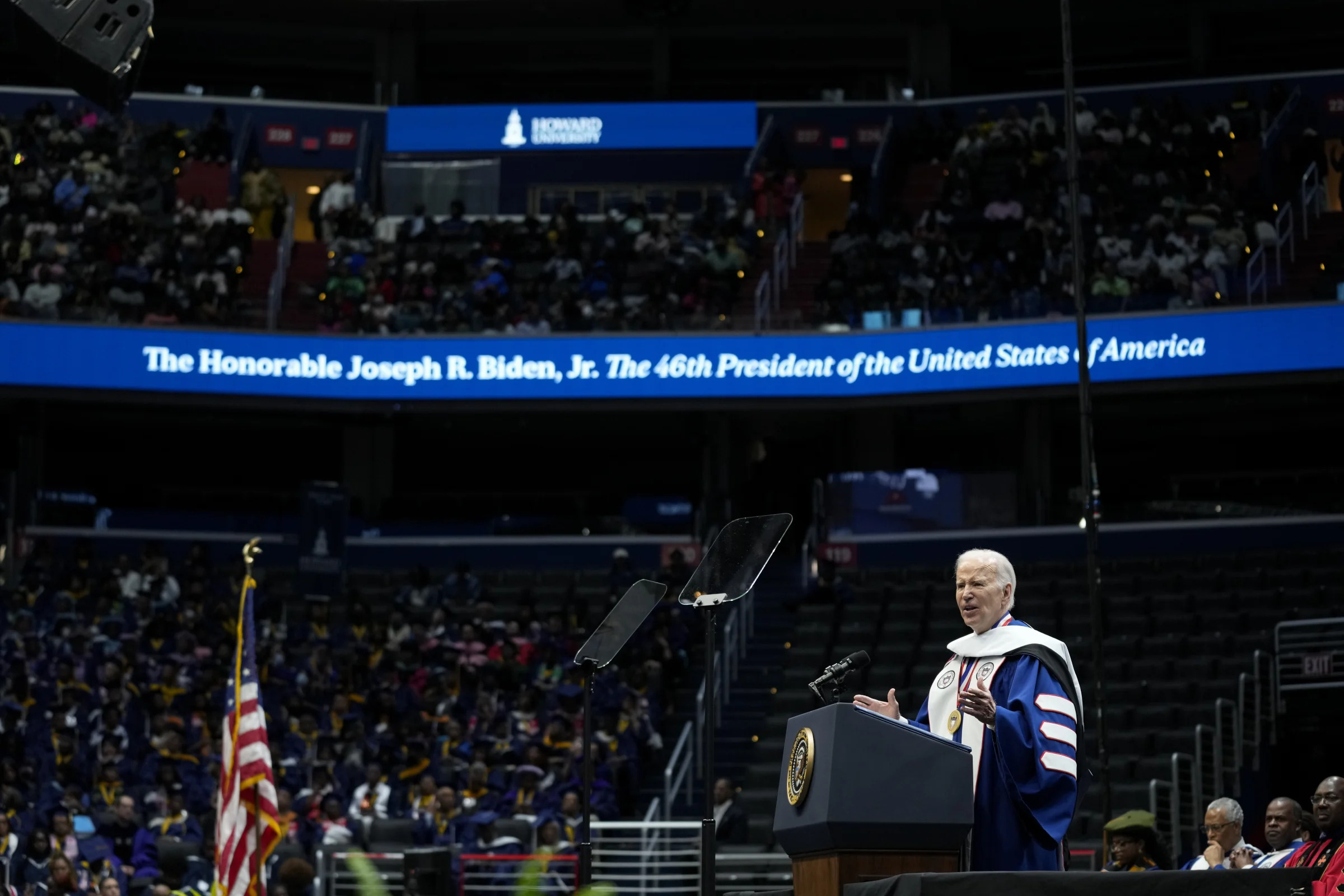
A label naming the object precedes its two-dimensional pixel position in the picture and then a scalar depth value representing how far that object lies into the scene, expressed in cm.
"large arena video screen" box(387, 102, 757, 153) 2672
